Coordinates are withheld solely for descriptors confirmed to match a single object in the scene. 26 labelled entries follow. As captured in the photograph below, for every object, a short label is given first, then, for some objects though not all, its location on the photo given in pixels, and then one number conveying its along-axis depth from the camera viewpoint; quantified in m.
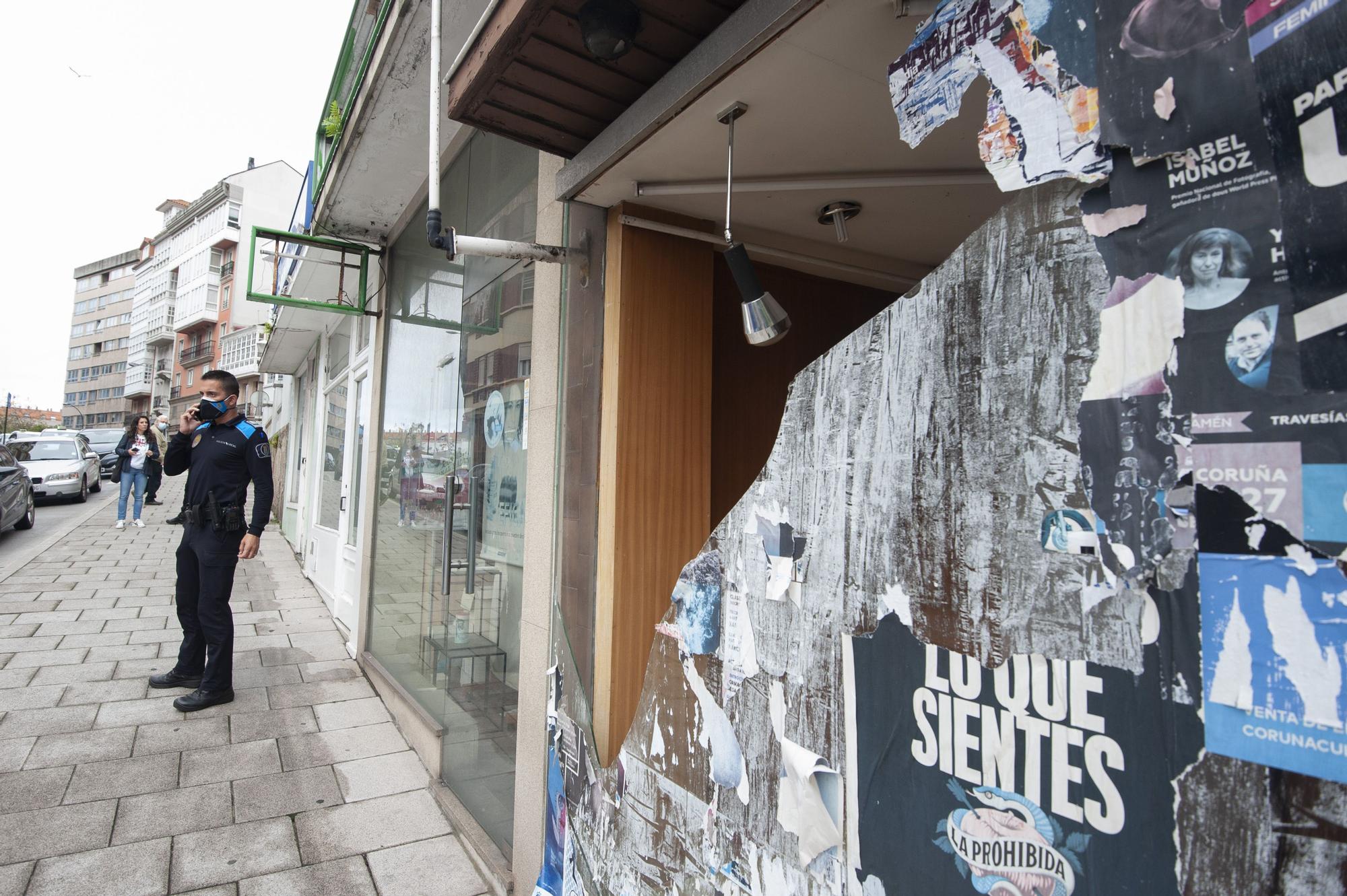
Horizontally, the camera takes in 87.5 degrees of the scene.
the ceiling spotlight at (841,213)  2.70
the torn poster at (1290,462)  0.81
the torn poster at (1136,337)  0.99
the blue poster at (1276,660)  0.81
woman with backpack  12.38
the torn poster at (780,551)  1.64
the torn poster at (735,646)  1.75
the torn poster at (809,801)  1.47
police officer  4.62
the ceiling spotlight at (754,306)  2.17
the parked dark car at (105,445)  23.97
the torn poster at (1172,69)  0.92
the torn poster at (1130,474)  0.98
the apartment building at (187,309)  47.28
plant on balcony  4.92
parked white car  15.98
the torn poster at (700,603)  1.86
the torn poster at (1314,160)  0.82
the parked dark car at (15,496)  10.92
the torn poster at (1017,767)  0.98
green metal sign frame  5.52
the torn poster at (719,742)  1.76
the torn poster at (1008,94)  1.10
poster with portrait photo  0.88
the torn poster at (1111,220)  1.03
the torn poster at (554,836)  2.51
